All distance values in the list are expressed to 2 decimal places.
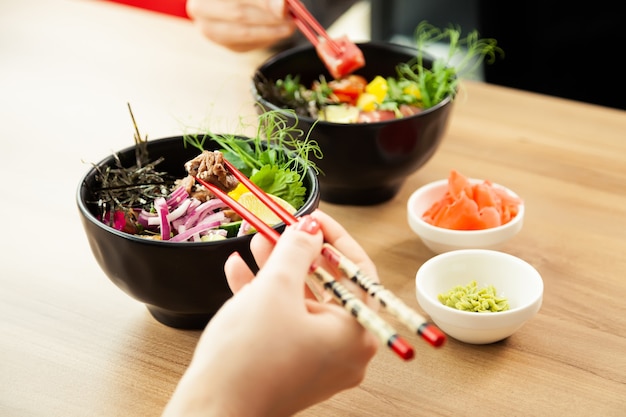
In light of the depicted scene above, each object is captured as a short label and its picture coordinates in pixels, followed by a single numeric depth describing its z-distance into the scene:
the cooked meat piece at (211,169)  1.14
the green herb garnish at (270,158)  1.21
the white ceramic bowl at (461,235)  1.33
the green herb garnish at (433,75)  1.57
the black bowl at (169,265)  1.04
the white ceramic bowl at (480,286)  1.12
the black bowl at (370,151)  1.43
